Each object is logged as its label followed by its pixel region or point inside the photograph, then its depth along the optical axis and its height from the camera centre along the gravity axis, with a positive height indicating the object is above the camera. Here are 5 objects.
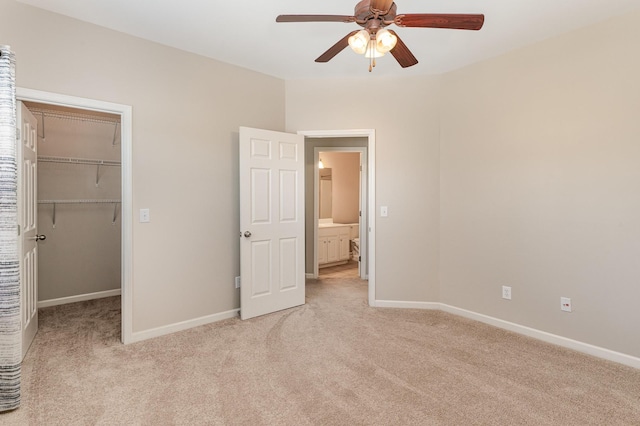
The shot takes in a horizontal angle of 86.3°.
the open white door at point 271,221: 3.47 -0.12
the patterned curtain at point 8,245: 1.95 -0.21
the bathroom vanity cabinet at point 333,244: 6.00 -0.62
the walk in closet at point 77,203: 4.07 +0.09
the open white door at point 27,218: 2.59 -0.07
